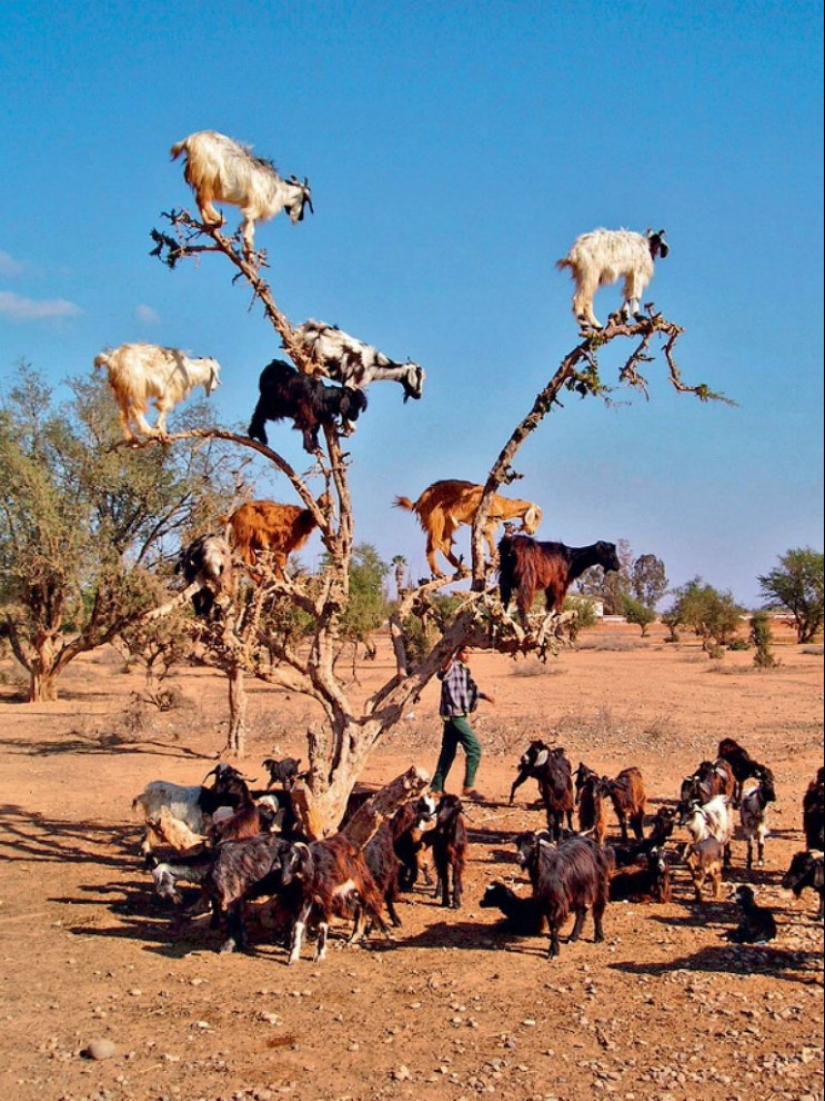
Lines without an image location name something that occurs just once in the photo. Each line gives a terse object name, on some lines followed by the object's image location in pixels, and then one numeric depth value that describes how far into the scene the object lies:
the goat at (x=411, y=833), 7.08
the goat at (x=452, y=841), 7.14
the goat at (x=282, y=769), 8.18
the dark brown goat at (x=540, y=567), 8.18
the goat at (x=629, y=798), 8.83
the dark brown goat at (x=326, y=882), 5.89
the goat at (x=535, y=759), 8.64
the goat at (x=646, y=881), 7.38
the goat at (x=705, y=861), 7.37
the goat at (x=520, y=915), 6.54
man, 10.88
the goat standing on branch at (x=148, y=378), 6.54
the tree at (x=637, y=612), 51.69
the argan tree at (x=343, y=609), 7.25
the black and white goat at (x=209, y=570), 7.76
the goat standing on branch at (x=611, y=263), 7.15
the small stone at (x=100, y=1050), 4.34
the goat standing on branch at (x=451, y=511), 8.48
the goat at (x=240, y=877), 6.00
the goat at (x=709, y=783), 8.42
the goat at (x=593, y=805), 8.62
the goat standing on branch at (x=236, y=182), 6.25
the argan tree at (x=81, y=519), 16.86
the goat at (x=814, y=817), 7.32
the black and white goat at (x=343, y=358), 7.37
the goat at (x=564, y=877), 6.10
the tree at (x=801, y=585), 41.31
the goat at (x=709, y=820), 7.41
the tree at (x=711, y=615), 40.34
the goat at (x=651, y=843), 7.67
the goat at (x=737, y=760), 9.66
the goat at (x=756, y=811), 8.20
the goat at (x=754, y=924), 6.36
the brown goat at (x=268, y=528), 8.61
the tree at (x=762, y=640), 29.95
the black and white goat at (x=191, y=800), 7.76
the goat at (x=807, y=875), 6.19
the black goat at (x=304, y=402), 7.44
